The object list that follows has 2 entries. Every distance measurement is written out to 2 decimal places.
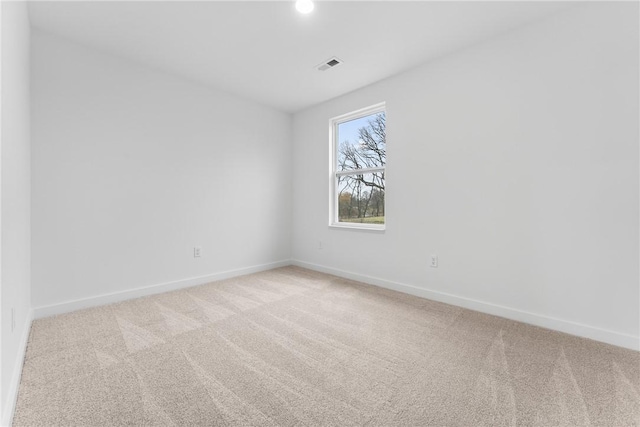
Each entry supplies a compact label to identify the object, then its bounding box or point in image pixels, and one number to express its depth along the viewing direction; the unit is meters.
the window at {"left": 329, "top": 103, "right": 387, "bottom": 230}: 3.45
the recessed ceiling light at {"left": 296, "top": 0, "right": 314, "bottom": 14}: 2.02
